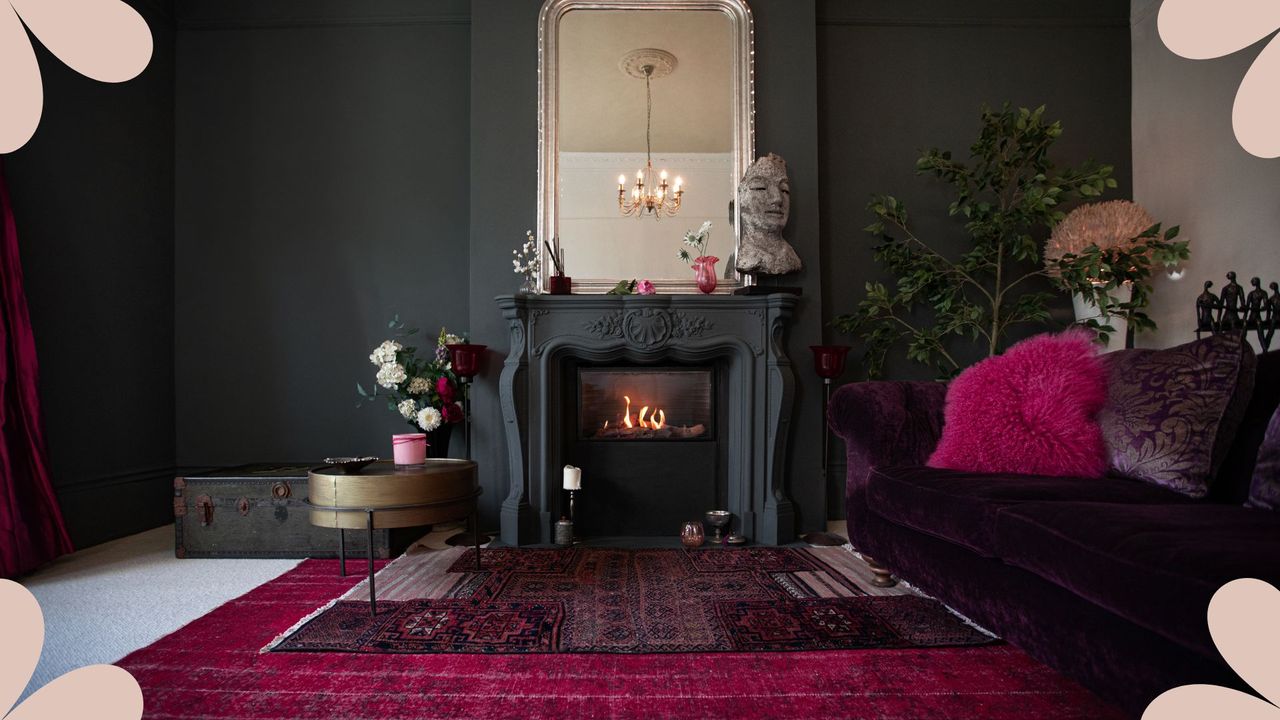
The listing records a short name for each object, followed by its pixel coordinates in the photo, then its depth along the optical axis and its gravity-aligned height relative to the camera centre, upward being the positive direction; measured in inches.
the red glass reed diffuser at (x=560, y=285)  129.3 +15.6
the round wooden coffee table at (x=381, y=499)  81.9 -16.9
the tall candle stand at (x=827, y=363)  126.4 +0.2
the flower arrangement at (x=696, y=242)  135.2 +25.2
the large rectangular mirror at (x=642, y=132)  136.3 +48.5
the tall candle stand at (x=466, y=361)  125.4 +0.7
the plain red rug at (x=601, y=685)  60.7 -31.9
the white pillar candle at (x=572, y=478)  123.4 -21.3
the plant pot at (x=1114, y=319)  131.0 +9.4
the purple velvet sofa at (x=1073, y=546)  44.6 -15.2
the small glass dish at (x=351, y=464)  87.4 -13.2
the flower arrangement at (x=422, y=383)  133.5 -3.7
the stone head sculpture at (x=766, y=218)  130.6 +29.1
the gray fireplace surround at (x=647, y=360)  126.5 +0.9
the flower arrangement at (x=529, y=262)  130.7 +20.6
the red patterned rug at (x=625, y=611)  75.6 -32.1
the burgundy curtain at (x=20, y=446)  101.3 -12.9
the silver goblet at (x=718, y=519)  125.8 -29.7
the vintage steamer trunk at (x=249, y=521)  114.7 -27.1
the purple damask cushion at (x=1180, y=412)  65.7 -5.1
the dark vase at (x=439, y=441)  136.4 -15.8
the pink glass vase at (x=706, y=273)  131.5 +18.3
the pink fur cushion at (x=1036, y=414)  75.4 -6.0
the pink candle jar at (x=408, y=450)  94.7 -12.2
